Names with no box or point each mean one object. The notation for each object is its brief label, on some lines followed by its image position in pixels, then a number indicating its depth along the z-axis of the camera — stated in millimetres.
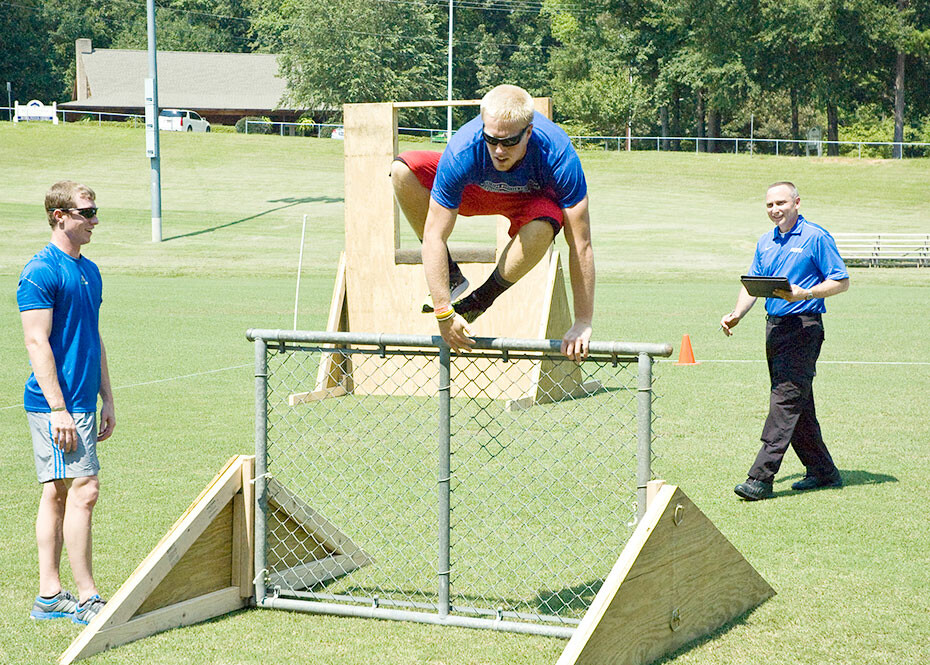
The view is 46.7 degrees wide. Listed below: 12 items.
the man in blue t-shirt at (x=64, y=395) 4961
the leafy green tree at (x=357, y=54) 72188
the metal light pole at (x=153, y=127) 32562
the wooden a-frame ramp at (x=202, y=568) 4777
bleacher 32000
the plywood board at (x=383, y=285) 11438
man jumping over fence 4559
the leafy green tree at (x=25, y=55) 78438
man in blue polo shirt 7535
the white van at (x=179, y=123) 70500
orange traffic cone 13312
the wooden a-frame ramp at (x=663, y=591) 4273
